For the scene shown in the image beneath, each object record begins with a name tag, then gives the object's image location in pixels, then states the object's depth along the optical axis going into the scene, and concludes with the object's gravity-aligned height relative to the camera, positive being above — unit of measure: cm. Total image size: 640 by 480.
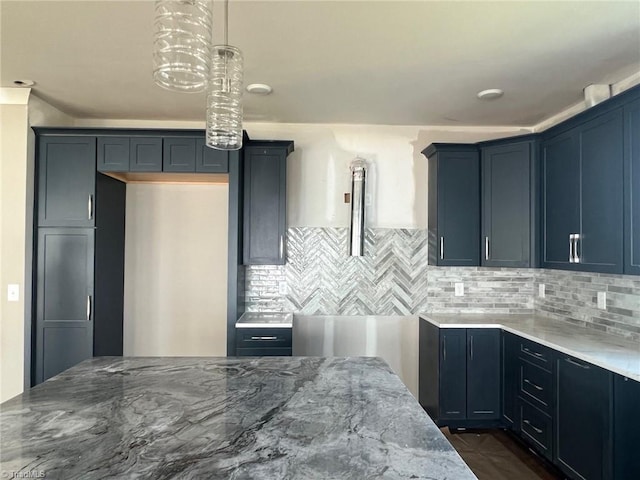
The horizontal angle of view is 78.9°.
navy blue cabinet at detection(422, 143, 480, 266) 373 +43
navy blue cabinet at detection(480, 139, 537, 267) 343 +40
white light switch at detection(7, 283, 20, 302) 327 -40
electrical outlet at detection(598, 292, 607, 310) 298 -40
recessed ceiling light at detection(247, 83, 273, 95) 306 +127
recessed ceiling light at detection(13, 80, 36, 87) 305 +128
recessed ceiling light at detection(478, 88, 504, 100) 310 +125
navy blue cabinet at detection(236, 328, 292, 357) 332 -81
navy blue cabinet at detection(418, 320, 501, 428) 337 -113
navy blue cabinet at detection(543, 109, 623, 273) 255 +38
